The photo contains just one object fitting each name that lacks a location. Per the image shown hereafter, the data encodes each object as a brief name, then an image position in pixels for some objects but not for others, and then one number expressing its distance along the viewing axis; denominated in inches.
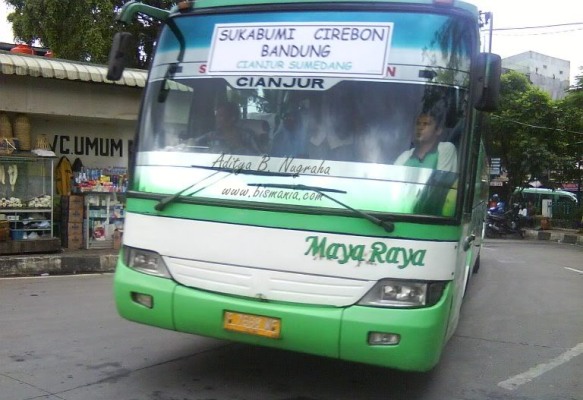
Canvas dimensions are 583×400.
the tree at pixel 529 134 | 847.1
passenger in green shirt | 143.1
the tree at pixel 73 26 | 593.9
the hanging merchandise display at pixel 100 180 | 421.1
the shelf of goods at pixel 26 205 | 378.0
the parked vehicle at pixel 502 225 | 858.8
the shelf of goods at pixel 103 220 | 421.7
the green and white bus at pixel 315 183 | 138.0
